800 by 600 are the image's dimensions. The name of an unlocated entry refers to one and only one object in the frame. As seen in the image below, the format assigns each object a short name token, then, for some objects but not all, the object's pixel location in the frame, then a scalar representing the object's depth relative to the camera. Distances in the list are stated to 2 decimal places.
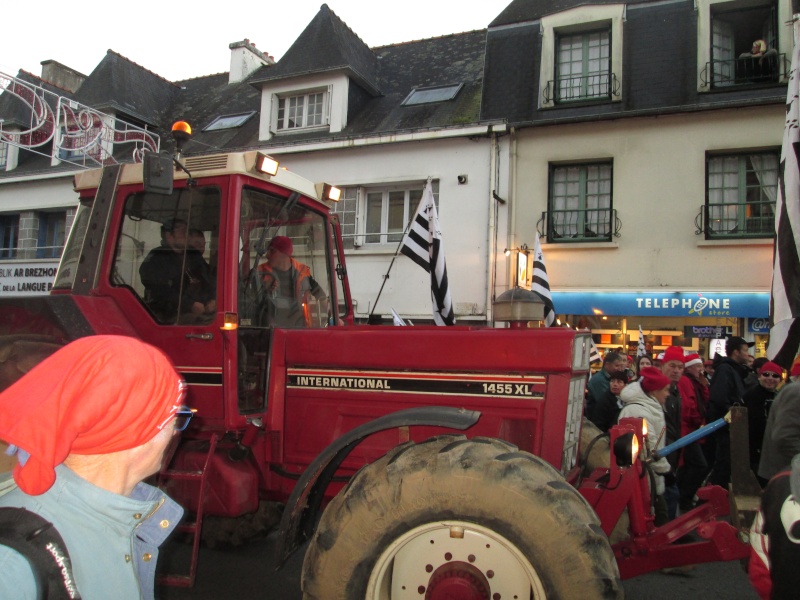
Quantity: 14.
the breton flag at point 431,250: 8.13
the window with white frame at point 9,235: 16.20
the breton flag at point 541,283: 9.29
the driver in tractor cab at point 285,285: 3.88
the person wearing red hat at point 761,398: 6.01
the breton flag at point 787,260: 3.56
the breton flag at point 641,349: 9.73
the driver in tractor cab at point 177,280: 3.62
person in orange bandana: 1.23
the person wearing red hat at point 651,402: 4.65
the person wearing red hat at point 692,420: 6.14
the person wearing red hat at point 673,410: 5.56
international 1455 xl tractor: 2.50
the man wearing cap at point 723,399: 6.41
